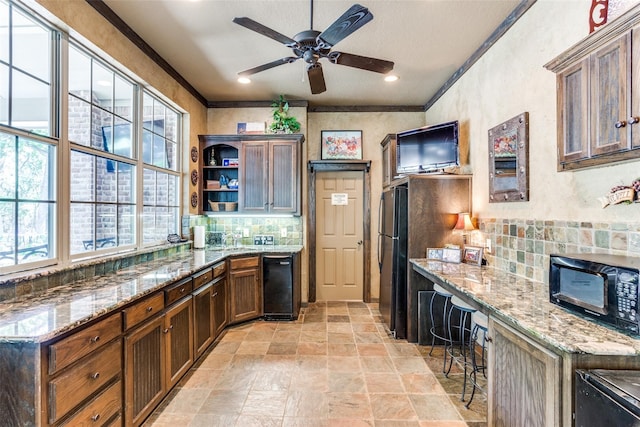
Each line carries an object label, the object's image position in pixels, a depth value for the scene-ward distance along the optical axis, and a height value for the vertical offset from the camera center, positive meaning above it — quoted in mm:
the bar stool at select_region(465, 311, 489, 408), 2193 -838
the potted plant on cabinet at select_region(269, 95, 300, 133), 4402 +1291
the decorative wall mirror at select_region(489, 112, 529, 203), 2482 +460
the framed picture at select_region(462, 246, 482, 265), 3008 -380
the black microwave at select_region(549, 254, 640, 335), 1264 -316
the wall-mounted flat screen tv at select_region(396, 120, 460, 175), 3447 +765
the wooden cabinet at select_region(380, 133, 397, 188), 4371 +808
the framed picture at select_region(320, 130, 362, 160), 4891 +1082
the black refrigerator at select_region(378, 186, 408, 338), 3459 -526
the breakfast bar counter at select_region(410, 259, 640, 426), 1241 -573
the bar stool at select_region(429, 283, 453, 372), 2893 -1138
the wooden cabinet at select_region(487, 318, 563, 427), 1334 -785
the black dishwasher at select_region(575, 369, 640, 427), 1023 -619
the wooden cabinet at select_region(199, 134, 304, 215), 4336 +579
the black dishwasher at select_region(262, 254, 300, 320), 4031 -883
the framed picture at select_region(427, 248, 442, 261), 3236 -392
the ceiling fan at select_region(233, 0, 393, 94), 1919 +1178
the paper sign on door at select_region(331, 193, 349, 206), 4988 +248
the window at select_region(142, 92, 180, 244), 3389 +494
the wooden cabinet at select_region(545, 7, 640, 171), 1378 +576
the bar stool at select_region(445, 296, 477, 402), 3175 -1190
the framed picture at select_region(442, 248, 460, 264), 3130 -389
